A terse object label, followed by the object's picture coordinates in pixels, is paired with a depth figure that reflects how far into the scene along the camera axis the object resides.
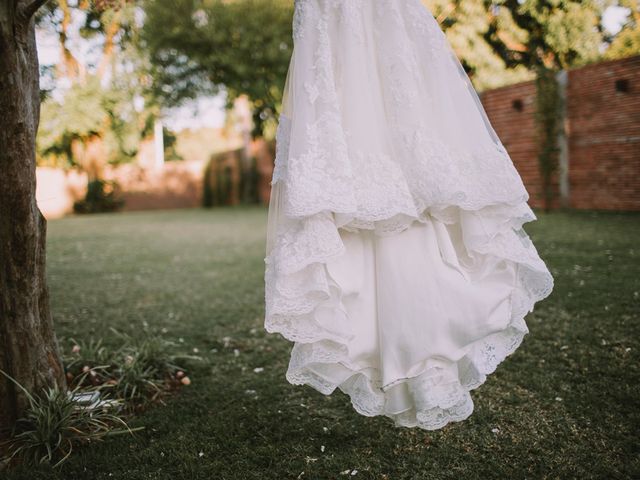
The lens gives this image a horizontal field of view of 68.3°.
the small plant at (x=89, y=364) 2.69
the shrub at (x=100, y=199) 18.58
